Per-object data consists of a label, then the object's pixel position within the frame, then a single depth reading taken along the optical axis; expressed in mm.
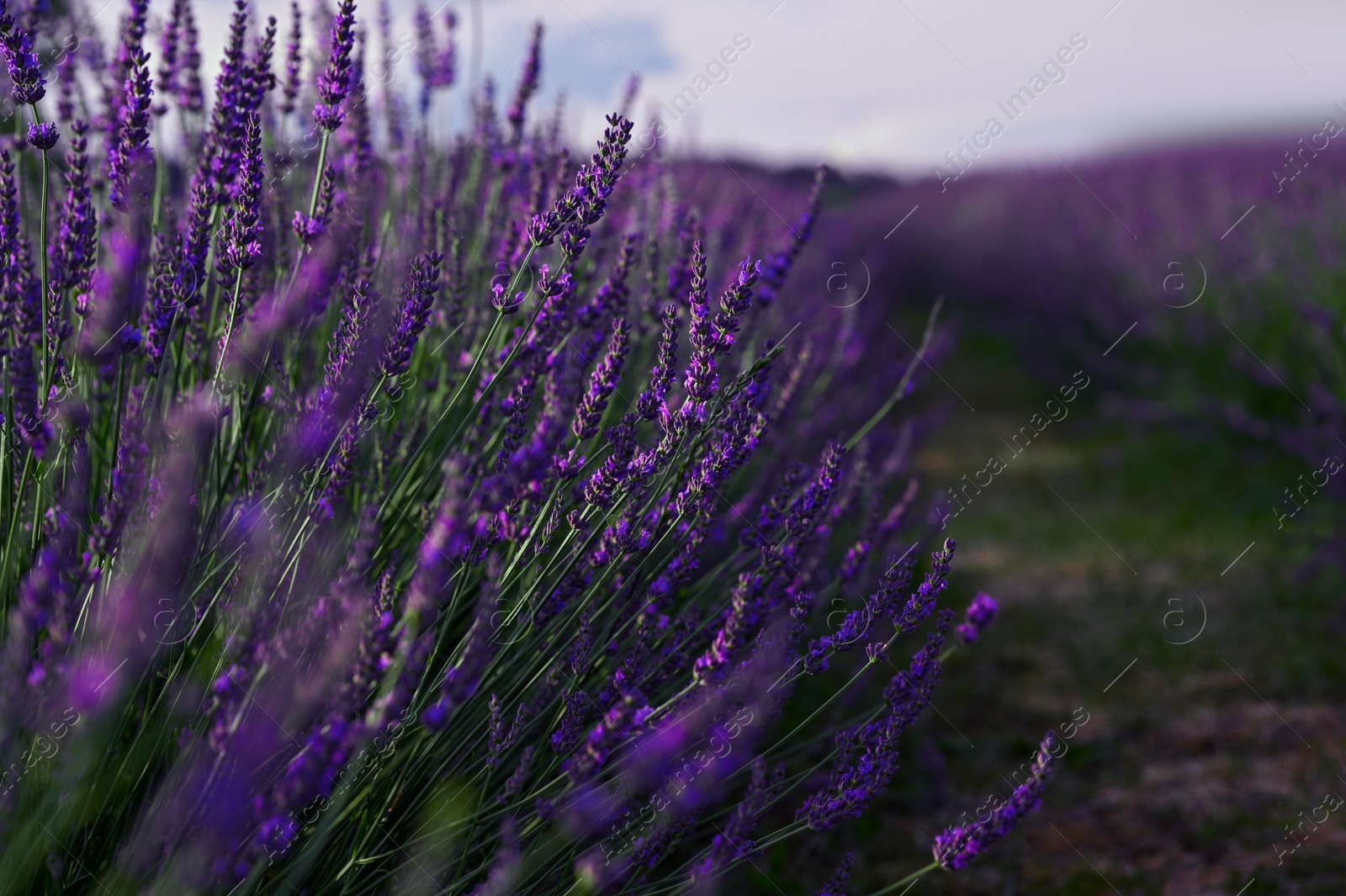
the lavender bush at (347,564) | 737
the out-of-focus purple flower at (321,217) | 857
